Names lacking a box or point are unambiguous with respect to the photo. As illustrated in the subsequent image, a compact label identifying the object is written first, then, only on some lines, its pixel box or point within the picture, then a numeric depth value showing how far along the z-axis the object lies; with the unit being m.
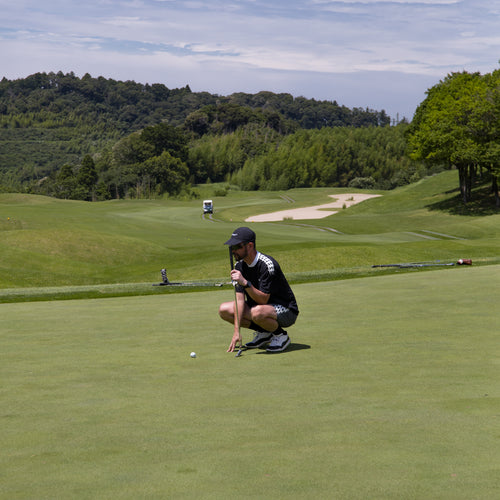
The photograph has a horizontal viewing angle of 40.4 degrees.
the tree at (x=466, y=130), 67.62
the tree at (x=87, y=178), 170.38
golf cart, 90.62
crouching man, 9.58
